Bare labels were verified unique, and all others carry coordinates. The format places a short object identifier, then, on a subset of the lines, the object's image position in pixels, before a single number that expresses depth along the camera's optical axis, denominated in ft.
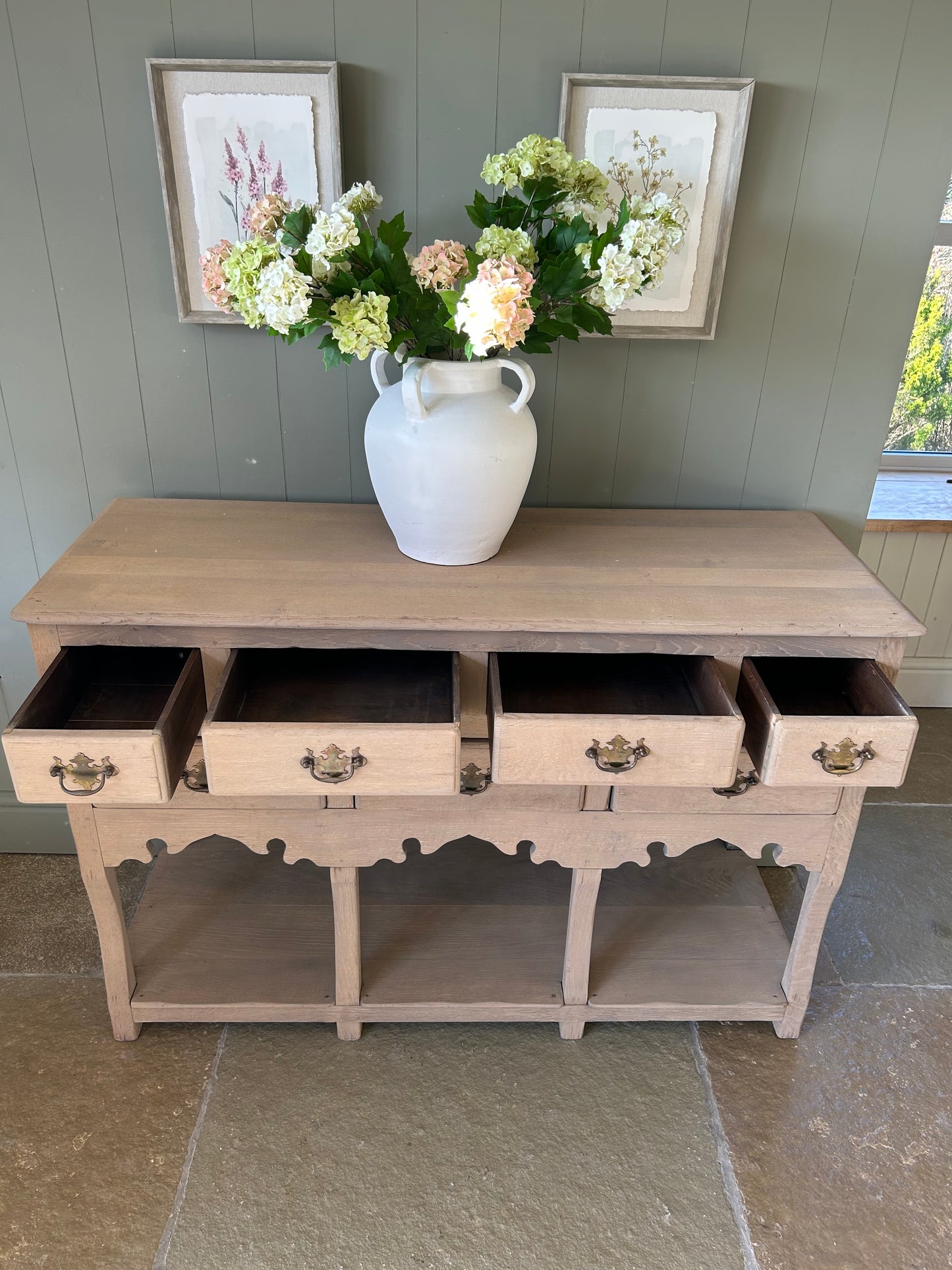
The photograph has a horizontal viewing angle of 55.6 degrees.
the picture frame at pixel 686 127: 4.96
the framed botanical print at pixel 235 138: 4.89
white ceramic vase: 4.52
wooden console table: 4.32
